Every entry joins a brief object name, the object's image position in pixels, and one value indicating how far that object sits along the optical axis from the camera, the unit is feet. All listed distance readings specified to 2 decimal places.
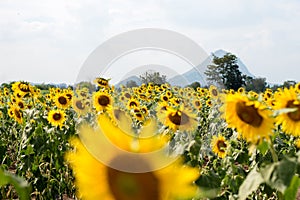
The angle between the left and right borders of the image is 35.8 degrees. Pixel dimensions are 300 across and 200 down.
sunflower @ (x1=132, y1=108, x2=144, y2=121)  19.89
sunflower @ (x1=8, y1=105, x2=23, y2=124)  20.58
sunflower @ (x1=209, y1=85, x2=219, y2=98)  32.02
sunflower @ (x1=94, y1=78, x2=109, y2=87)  22.14
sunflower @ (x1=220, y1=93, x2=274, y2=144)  5.63
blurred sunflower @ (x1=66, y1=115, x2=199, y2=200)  2.34
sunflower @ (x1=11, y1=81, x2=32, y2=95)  23.14
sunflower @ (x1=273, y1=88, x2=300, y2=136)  6.27
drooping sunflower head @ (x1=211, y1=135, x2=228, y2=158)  13.64
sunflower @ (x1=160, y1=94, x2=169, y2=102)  27.69
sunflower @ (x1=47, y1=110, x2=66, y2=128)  17.65
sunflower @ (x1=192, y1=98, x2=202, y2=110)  27.76
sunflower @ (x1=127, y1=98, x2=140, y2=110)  22.12
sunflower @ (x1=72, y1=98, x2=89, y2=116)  21.36
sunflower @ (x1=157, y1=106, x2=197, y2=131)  12.25
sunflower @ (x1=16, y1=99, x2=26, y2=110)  22.66
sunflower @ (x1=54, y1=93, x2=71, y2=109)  21.11
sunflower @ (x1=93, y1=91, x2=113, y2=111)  18.02
